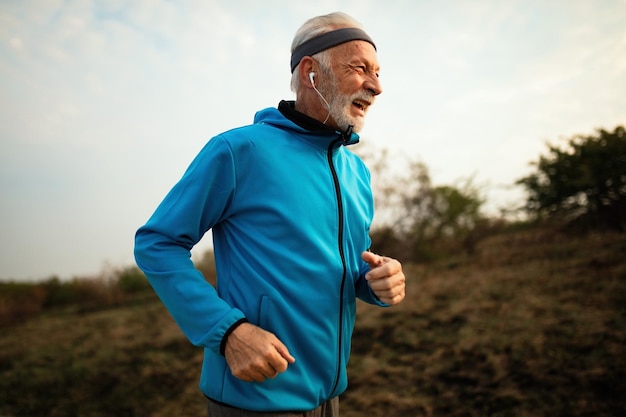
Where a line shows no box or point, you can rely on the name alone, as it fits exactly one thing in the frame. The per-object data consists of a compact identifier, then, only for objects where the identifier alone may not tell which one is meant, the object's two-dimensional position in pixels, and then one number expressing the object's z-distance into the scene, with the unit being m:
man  1.22
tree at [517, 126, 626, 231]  8.72
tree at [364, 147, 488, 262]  11.56
